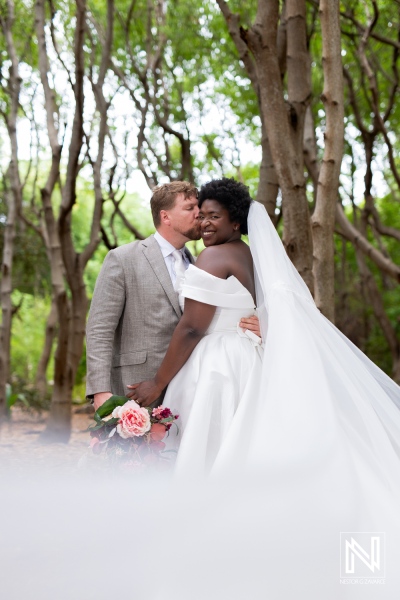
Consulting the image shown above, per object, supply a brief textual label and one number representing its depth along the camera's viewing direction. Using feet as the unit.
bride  10.23
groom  12.26
